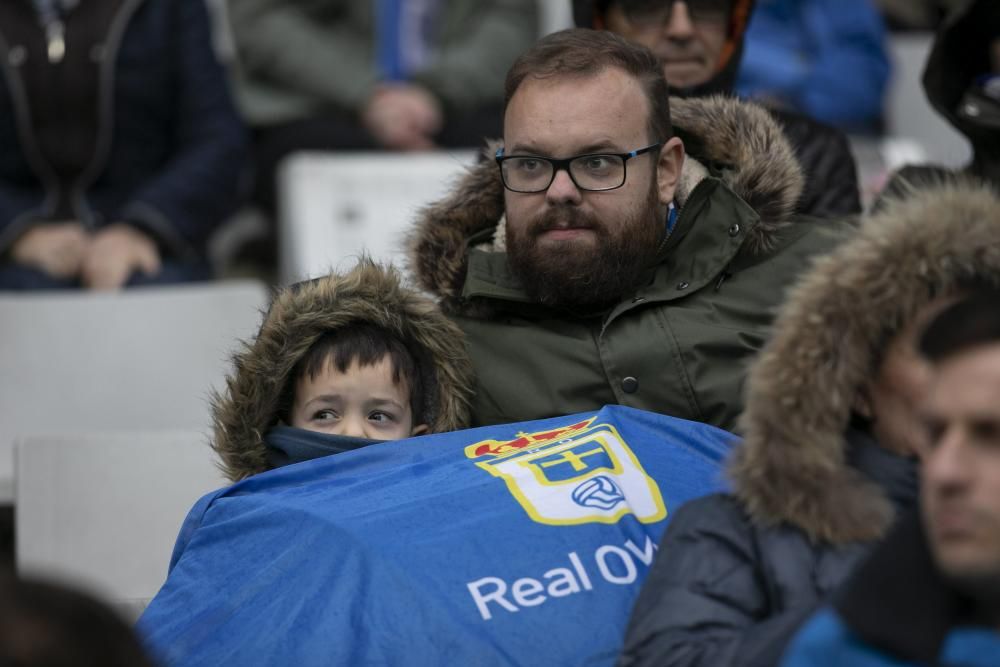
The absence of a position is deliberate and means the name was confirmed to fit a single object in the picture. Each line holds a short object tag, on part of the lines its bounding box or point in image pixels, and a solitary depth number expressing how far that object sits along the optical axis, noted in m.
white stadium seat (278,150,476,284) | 11.82
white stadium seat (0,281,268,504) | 9.27
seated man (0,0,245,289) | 10.37
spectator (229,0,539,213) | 12.29
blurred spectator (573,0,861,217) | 8.52
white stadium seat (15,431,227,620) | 7.81
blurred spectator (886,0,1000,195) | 8.18
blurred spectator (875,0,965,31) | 14.59
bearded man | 6.78
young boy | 6.50
